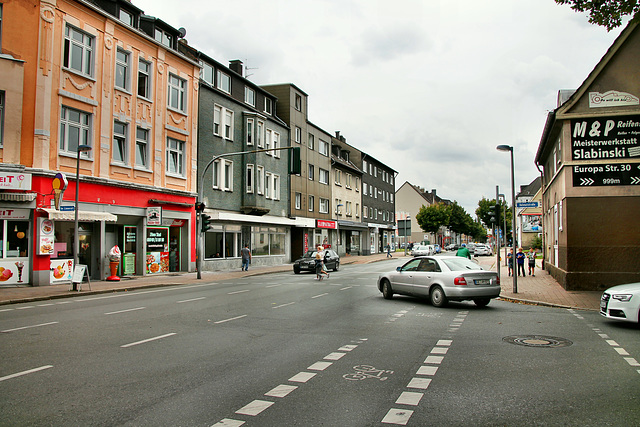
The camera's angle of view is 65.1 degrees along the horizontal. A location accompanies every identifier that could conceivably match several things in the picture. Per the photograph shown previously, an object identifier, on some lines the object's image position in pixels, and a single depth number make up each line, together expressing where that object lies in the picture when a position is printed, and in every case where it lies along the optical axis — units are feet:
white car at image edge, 32.63
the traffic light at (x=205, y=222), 77.75
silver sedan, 43.19
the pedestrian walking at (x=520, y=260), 84.67
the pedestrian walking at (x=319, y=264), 77.41
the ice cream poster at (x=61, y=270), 65.10
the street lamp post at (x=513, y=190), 58.08
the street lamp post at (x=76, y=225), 59.43
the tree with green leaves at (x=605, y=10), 33.17
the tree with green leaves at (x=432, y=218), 295.69
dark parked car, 96.73
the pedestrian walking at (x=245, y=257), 103.50
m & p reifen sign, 57.06
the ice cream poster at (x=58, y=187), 60.23
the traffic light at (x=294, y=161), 60.13
